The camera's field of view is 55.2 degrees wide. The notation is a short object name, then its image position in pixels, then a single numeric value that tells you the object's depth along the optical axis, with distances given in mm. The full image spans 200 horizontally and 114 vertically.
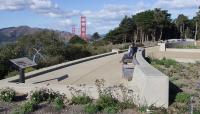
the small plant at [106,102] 4312
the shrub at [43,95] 4570
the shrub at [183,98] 4783
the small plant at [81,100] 4527
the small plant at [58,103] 4342
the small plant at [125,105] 4336
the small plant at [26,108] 4100
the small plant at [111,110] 4171
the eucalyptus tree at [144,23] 42774
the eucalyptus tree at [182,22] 52794
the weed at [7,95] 4629
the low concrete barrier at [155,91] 4436
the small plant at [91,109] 4165
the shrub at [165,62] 9766
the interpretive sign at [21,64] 5526
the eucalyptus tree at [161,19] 43349
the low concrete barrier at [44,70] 5755
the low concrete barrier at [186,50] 17557
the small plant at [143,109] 4241
